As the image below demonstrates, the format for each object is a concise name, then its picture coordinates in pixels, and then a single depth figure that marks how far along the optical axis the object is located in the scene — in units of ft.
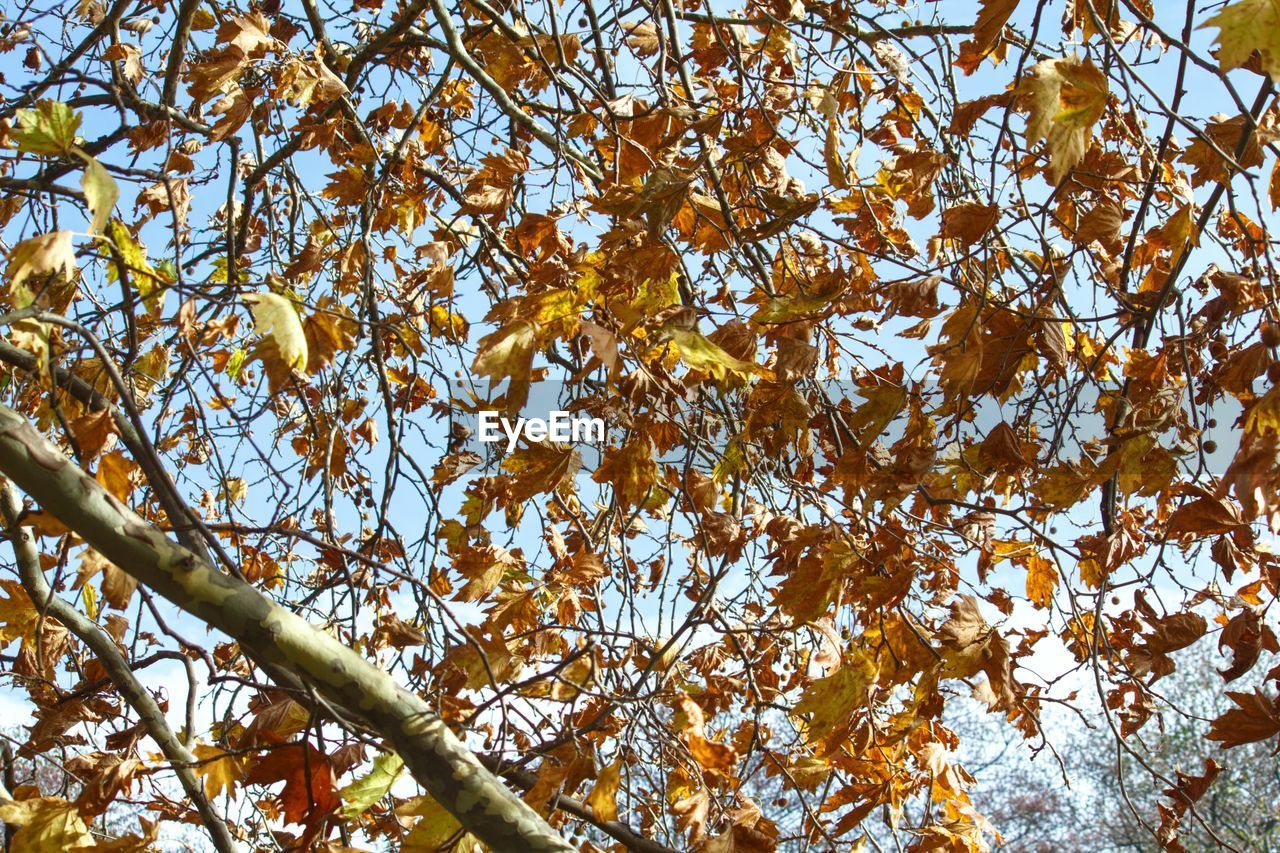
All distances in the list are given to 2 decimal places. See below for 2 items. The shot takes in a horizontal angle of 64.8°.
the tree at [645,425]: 4.44
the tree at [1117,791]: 35.37
